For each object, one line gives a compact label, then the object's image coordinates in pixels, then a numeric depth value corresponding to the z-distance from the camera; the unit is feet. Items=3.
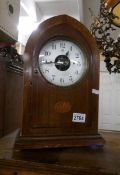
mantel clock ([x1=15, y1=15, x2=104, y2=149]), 1.83
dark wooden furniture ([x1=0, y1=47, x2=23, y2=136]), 2.41
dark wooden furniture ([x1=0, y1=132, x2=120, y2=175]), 1.39
